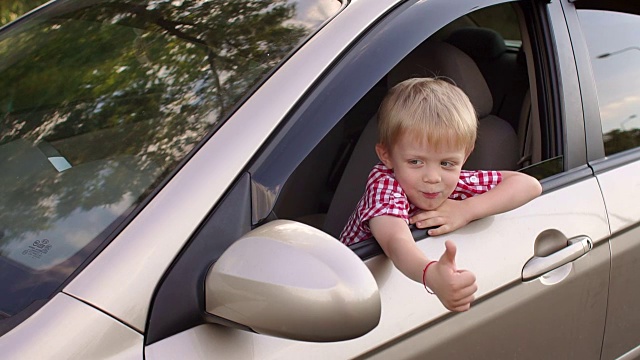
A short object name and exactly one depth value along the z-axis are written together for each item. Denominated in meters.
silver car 1.33
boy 1.81
